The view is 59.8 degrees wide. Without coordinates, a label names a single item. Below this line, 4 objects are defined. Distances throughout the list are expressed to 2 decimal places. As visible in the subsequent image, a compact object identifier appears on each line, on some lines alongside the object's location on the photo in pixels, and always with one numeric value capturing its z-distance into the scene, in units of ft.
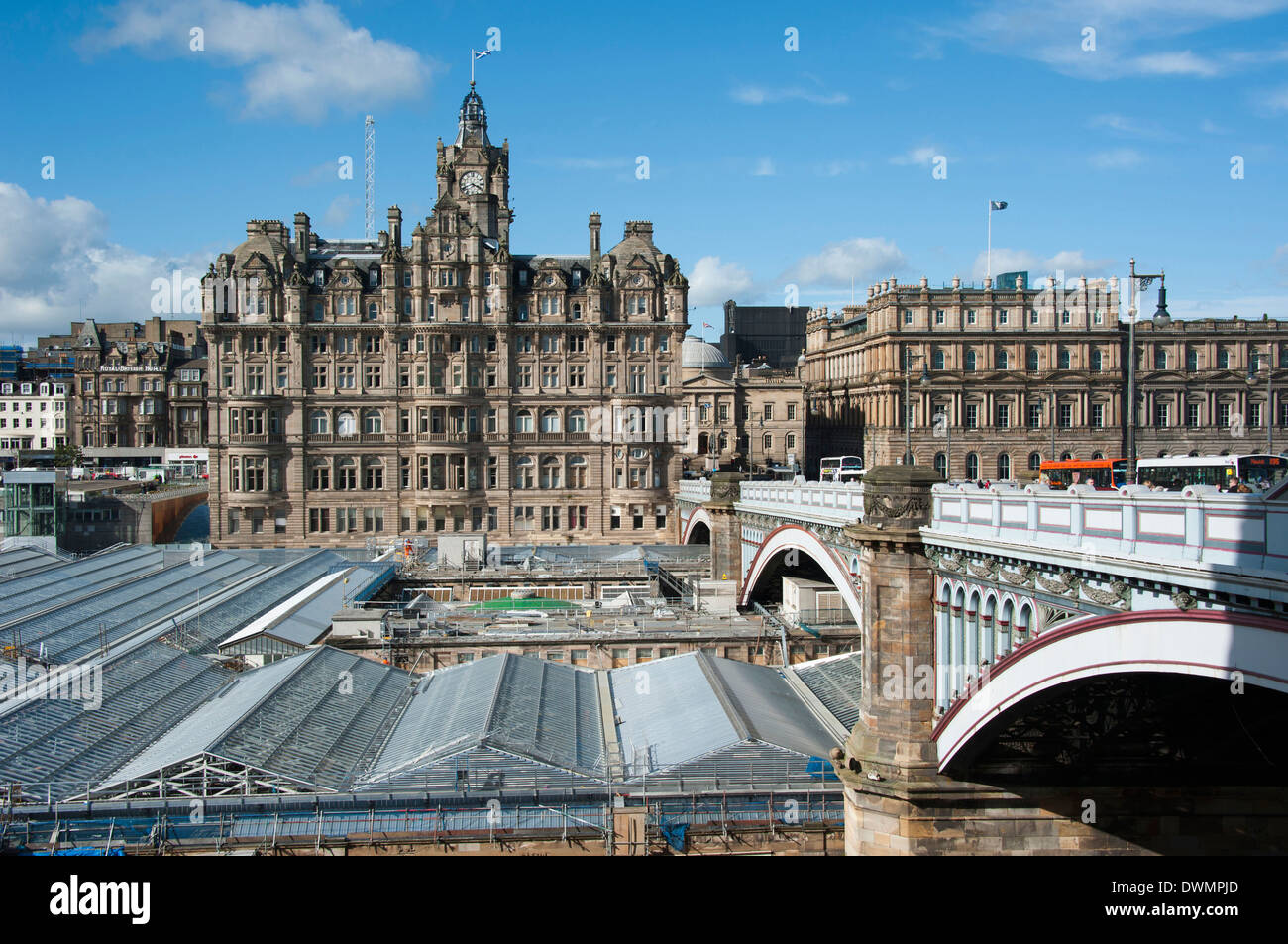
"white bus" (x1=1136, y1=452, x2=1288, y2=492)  116.88
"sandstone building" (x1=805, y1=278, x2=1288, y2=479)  299.79
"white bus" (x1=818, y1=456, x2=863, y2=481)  217.79
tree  391.04
